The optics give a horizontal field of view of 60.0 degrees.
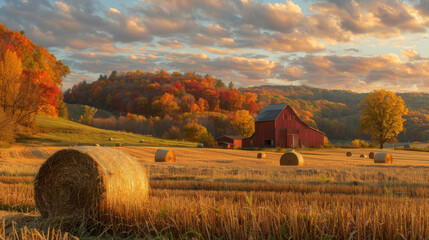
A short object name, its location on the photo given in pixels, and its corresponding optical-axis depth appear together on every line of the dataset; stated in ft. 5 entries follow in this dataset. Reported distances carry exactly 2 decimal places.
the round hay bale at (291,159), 73.31
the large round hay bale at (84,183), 23.30
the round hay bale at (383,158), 89.97
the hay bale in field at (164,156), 84.79
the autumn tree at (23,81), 125.70
